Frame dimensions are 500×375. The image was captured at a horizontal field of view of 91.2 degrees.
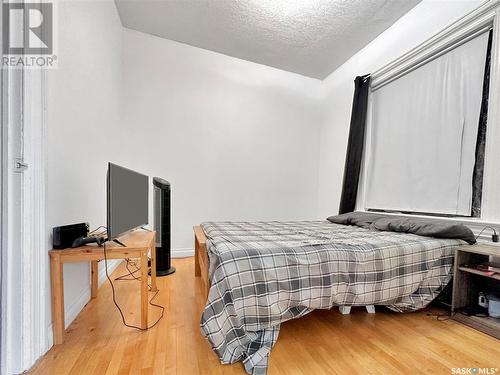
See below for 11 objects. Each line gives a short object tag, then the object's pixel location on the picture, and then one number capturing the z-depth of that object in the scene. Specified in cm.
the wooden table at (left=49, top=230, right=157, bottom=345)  139
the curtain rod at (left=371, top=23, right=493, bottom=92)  205
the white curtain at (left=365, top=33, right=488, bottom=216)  210
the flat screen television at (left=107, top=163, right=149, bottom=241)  159
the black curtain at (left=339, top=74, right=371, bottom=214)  322
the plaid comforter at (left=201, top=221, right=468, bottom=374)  129
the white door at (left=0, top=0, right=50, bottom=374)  117
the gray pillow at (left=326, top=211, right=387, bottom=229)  255
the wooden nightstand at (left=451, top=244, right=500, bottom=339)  167
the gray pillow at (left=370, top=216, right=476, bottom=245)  190
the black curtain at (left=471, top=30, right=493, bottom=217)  197
